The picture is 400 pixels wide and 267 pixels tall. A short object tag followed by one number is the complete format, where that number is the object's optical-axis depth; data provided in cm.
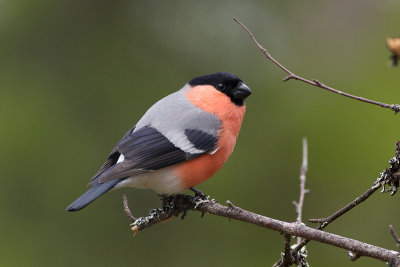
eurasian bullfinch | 632
